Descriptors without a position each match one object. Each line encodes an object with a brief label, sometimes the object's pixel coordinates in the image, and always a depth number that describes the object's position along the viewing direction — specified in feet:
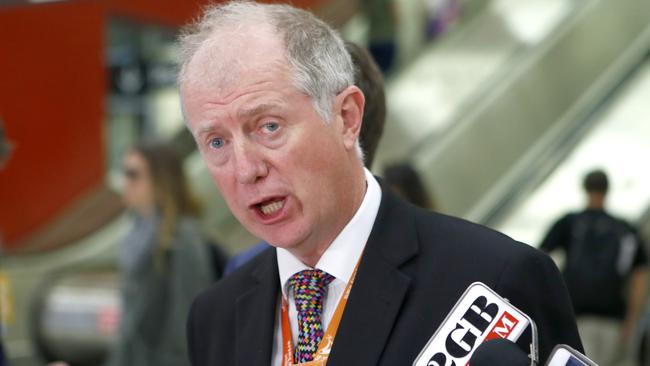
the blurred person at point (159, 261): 29.00
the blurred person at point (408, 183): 26.73
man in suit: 10.59
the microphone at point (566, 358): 7.82
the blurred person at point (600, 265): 41.07
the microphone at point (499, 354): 8.31
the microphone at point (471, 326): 8.84
